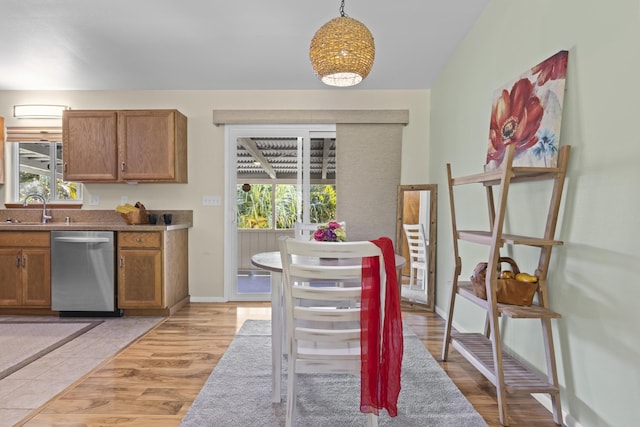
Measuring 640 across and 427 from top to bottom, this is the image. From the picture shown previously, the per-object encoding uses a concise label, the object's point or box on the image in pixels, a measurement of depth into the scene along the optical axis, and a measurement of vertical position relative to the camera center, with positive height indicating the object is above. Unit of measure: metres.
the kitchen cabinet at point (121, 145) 3.71 +0.65
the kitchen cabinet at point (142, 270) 3.45 -0.58
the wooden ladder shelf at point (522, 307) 1.69 -0.46
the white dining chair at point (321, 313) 1.42 -0.43
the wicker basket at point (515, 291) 1.79 -0.39
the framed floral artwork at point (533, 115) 1.77 +0.52
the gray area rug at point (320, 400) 1.79 -1.03
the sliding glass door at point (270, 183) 4.14 +0.31
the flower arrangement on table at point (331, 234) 2.15 -0.14
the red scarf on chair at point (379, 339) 1.47 -0.54
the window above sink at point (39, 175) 4.21 +0.39
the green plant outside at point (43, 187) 4.22 +0.25
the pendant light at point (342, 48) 1.89 +0.85
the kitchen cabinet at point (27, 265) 3.47 -0.54
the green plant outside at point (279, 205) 4.19 +0.06
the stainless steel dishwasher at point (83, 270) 3.43 -0.57
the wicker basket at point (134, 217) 3.77 -0.08
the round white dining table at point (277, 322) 1.91 -0.60
